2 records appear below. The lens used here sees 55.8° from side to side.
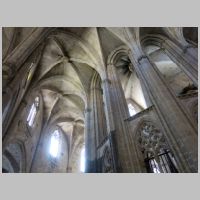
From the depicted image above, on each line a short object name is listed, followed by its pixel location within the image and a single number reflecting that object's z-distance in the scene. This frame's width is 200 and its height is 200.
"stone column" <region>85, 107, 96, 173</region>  9.08
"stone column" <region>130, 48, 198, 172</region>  5.42
